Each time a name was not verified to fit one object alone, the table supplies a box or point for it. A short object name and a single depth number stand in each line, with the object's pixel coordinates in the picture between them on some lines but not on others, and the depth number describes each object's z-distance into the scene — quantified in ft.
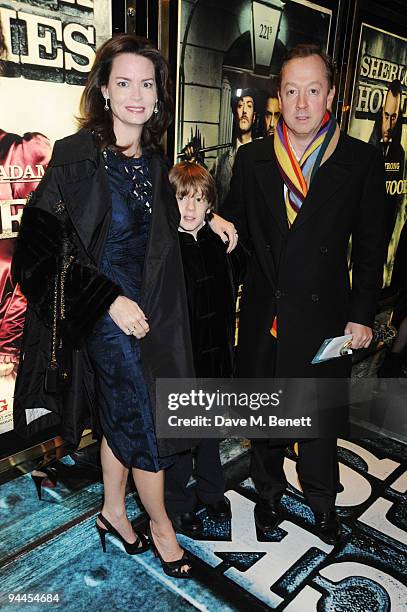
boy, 6.55
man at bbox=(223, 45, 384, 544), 6.46
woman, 5.53
